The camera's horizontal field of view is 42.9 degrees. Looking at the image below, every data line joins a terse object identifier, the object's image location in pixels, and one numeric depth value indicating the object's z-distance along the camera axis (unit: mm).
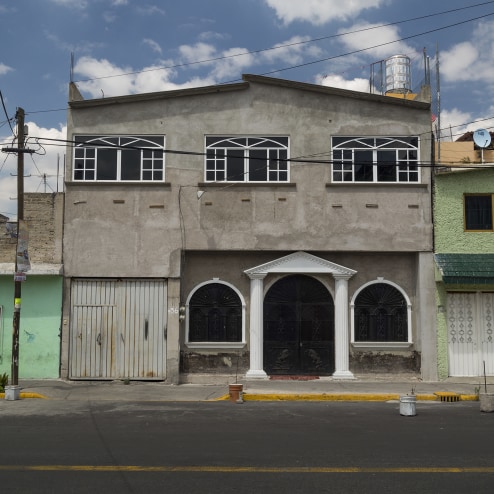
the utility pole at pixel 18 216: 14953
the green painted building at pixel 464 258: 17203
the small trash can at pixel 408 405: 11906
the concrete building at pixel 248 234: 17312
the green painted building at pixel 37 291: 17188
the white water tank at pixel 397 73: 24409
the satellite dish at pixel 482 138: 19047
